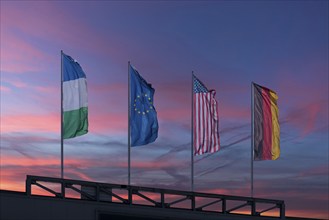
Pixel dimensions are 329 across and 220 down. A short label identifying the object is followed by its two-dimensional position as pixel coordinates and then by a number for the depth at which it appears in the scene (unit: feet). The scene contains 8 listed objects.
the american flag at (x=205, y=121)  120.37
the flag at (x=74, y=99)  109.91
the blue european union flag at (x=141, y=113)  114.52
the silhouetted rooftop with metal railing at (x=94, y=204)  99.35
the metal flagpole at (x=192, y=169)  119.44
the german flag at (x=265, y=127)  128.98
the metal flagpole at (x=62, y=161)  106.57
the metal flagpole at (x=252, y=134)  129.08
